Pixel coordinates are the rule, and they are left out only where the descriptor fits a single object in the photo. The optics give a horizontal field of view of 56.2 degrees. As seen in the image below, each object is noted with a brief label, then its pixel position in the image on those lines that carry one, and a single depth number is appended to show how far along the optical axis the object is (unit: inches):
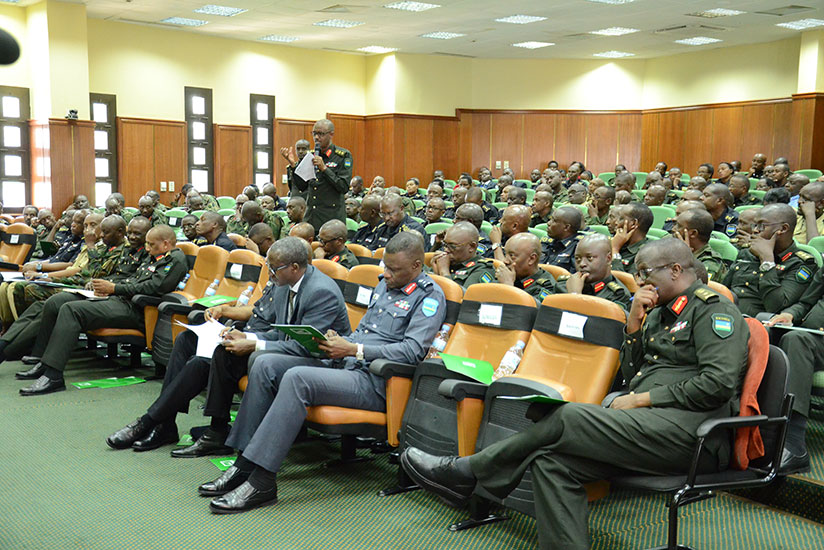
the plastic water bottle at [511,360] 128.7
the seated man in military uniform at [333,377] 125.0
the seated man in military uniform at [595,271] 146.6
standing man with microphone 277.3
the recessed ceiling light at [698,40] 578.9
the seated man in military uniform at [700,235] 172.2
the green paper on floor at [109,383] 205.6
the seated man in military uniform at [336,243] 213.9
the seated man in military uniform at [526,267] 158.1
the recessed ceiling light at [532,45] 604.1
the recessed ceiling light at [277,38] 585.9
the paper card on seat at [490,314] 134.7
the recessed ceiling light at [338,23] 523.7
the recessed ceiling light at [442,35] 564.7
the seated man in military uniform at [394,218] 247.3
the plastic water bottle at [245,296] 188.1
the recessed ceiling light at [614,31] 542.8
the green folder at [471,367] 115.1
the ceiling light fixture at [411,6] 470.3
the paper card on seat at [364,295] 165.8
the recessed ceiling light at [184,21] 529.0
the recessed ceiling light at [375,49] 625.0
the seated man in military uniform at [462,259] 170.2
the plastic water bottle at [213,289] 207.5
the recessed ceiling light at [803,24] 508.1
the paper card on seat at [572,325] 122.0
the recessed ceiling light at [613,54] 640.1
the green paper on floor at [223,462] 146.0
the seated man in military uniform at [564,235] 200.7
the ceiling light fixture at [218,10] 490.3
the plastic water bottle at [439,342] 137.3
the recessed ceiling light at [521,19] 505.0
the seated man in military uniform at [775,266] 158.2
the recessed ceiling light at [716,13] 479.8
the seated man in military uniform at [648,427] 97.1
